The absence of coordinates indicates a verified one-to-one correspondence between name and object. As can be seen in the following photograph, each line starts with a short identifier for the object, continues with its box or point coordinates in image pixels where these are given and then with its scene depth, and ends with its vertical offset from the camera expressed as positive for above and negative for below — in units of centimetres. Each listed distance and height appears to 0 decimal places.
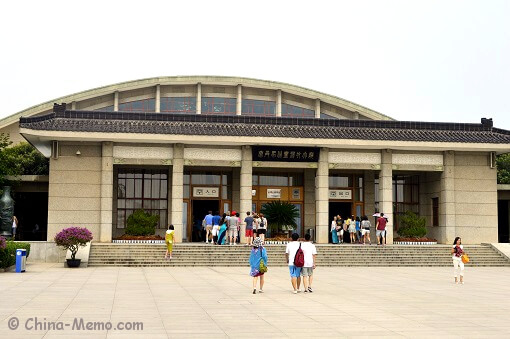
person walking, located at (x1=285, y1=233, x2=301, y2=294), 1598 -87
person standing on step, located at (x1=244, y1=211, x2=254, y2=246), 2811 -23
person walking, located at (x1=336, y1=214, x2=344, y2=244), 3178 -36
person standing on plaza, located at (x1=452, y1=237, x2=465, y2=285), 1912 -97
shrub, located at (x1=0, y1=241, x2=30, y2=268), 2142 -118
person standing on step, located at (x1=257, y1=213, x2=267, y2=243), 2897 -10
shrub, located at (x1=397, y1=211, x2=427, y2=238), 3196 -23
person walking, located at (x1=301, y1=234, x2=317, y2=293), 1606 -96
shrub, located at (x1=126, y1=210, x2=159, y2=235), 2977 -20
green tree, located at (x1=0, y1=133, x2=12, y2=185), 3212 +239
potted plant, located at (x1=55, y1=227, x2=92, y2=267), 2403 -74
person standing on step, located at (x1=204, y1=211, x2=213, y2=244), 2970 -12
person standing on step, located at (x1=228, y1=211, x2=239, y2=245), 2858 -24
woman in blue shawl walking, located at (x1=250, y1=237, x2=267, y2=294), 1566 -95
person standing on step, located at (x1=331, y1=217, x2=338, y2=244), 3172 -60
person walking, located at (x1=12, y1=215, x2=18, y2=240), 3016 -30
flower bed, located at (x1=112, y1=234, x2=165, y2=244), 2912 -87
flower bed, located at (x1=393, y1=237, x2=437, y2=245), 3136 -89
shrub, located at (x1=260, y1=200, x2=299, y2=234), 3122 +24
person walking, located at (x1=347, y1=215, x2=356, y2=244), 3225 -35
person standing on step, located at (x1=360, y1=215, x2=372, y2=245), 3112 -29
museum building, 2967 +256
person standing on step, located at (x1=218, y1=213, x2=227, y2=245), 2895 -51
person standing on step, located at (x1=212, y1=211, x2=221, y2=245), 2948 -25
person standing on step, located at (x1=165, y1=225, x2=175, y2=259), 2555 -74
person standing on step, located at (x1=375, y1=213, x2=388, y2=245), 2997 -14
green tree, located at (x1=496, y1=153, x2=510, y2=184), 4872 +446
